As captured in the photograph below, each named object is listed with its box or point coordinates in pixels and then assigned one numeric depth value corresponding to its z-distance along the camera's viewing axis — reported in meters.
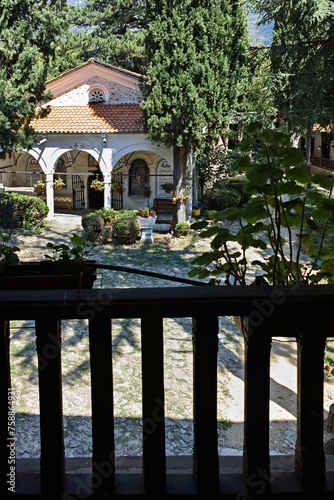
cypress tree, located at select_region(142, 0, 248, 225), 15.77
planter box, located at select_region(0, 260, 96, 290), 1.77
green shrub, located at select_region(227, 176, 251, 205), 22.19
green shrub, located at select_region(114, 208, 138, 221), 17.40
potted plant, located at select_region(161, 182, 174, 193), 19.23
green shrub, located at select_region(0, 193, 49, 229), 18.12
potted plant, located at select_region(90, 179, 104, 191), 18.62
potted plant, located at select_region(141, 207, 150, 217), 16.89
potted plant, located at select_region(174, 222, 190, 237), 16.98
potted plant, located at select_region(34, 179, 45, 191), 19.46
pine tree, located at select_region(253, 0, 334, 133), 8.28
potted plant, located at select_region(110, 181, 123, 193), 18.72
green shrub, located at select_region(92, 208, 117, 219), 17.28
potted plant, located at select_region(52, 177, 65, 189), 19.06
